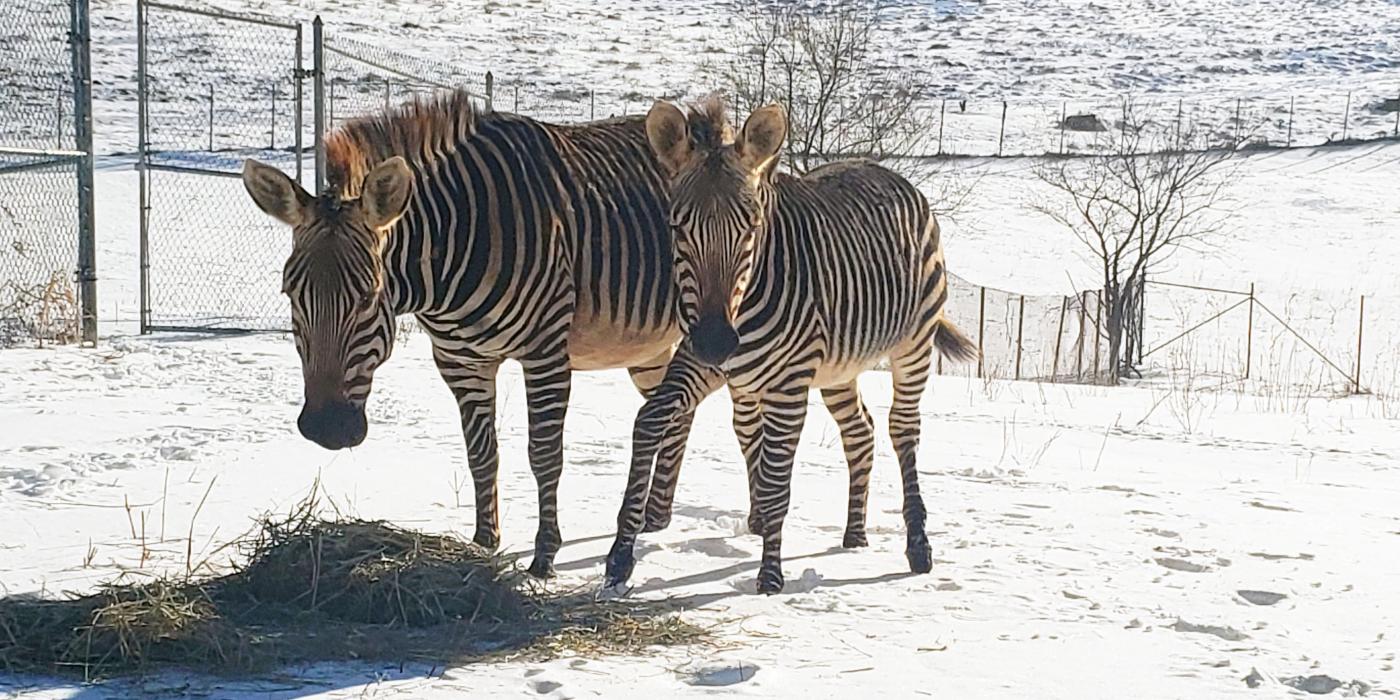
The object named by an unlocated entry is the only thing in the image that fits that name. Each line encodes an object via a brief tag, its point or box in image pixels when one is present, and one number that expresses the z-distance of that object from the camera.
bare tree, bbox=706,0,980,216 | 20.72
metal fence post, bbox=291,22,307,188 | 14.37
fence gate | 16.80
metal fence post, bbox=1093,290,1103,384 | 22.05
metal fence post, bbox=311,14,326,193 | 14.48
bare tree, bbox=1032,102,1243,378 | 23.72
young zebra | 5.70
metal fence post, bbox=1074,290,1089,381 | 20.58
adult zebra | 5.37
